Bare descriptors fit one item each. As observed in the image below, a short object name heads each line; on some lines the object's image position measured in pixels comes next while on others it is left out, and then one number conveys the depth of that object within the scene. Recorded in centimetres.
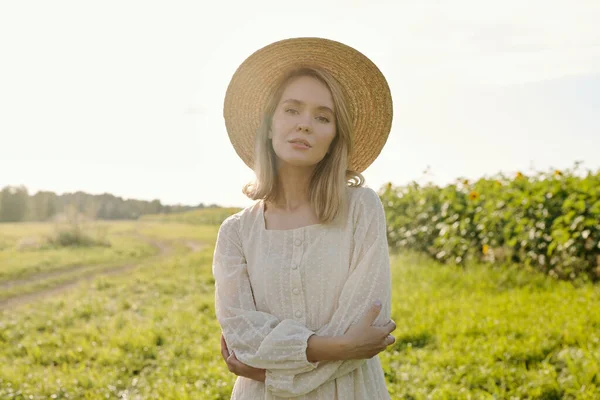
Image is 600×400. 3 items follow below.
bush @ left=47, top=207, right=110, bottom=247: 1907
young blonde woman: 176
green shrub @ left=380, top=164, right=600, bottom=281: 605
